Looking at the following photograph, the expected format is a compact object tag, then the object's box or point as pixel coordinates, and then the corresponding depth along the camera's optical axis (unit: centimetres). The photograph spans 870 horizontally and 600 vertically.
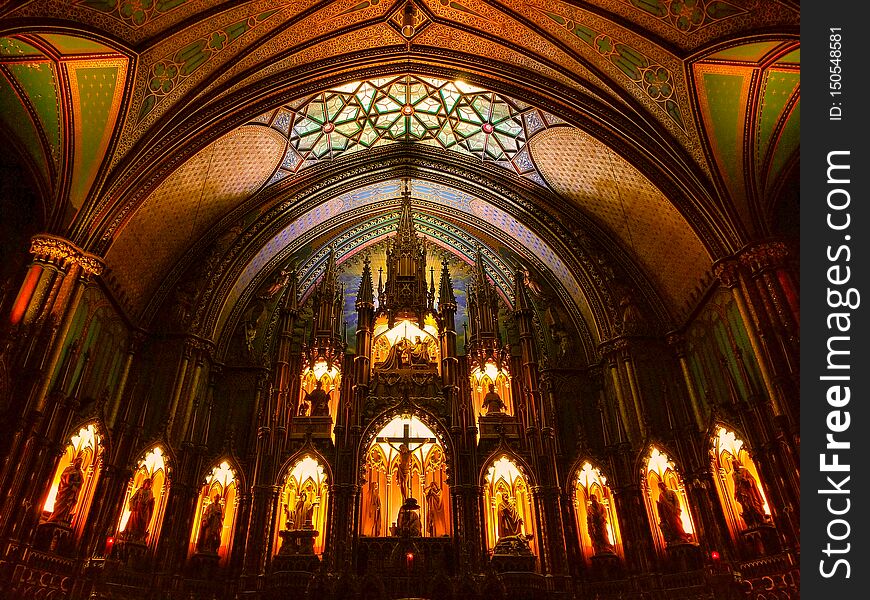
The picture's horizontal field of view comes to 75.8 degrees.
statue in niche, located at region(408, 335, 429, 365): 1691
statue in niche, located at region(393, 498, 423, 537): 1349
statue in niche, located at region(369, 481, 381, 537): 1406
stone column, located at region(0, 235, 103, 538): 985
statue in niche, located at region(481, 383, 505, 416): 1594
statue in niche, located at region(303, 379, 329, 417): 1576
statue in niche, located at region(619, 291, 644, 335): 1594
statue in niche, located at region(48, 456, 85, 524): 1128
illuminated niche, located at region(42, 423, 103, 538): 1141
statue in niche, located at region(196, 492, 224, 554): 1348
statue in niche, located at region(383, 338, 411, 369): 1673
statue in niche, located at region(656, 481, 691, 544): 1286
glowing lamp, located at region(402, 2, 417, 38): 1486
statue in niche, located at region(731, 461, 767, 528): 1166
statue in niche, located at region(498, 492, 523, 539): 1368
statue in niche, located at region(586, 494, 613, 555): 1359
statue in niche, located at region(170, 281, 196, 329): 1583
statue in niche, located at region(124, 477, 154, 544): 1263
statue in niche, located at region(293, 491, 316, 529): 1388
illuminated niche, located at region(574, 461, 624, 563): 1370
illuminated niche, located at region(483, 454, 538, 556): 1412
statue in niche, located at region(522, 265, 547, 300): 1938
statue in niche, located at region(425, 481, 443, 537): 1418
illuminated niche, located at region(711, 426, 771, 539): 1219
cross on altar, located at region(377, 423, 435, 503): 1479
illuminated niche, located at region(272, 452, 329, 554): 1388
